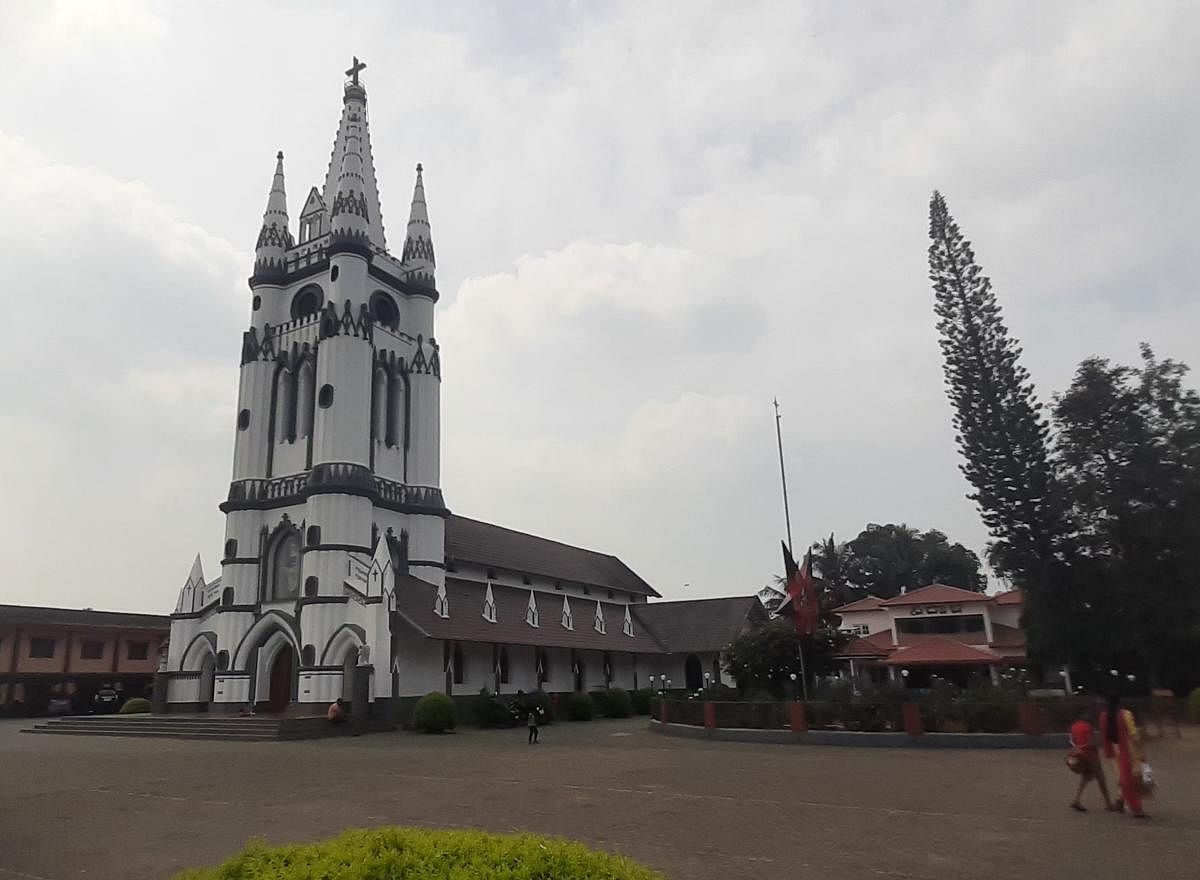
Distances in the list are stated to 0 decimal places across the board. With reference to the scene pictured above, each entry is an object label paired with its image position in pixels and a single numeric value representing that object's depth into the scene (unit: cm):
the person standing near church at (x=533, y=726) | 2297
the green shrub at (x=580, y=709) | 3469
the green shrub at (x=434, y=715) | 2680
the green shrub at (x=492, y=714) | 3019
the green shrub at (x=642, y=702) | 3869
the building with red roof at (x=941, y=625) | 4219
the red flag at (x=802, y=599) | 2319
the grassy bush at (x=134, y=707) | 3491
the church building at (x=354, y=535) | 3088
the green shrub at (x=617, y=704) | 3644
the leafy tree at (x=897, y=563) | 6612
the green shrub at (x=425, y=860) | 412
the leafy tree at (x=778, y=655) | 2798
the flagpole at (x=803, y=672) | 2308
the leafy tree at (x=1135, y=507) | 2806
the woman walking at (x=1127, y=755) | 1018
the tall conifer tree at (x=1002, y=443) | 3073
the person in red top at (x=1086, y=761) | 1059
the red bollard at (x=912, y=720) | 1947
